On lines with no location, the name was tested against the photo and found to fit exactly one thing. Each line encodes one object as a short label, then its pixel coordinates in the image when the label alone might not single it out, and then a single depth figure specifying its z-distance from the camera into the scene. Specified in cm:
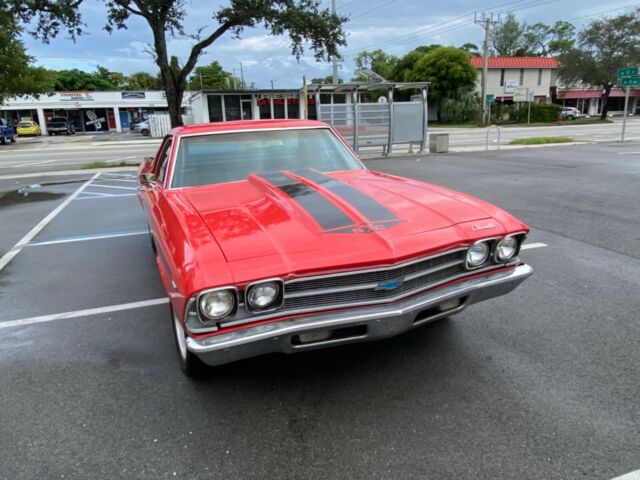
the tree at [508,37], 8162
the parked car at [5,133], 3606
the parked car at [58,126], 4822
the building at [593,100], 6719
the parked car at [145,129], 4216
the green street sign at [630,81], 2060
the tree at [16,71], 3205
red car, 242
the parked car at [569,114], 5300
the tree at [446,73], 4950
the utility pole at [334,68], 3036
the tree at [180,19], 1620
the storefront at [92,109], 5097
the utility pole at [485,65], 4128
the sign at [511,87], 4825
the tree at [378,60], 7476
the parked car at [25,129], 4628
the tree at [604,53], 4703
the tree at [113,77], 8371
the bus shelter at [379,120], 1627
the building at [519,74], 5845
